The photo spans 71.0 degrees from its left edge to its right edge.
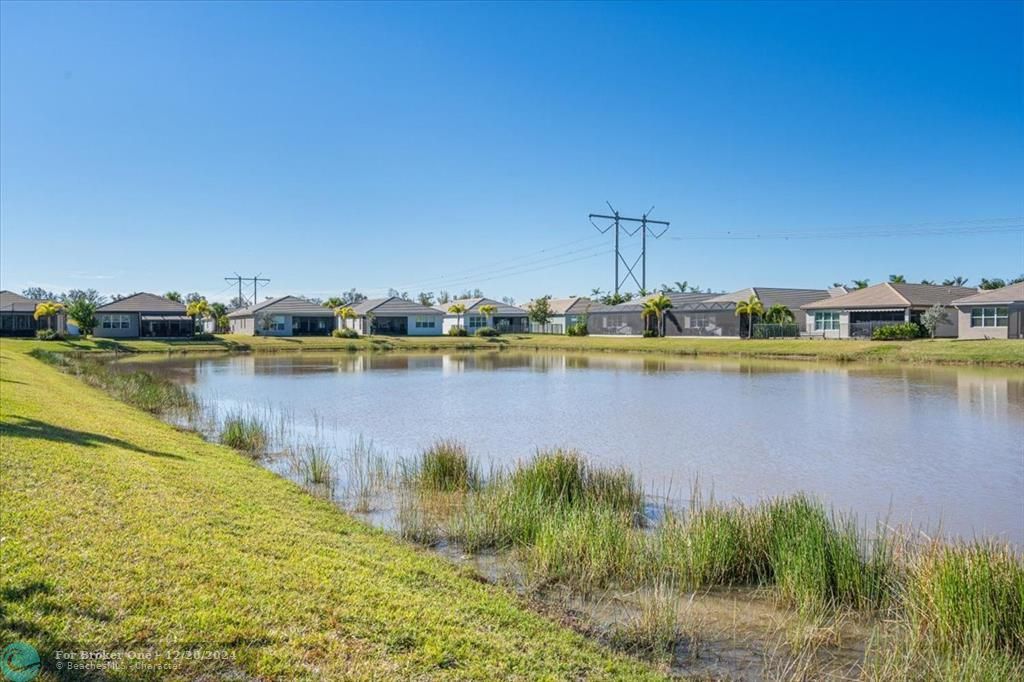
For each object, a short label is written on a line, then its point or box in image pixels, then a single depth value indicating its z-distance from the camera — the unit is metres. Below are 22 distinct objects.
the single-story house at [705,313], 65.69
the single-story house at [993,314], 45.28
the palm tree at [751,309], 60.12
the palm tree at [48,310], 58.09
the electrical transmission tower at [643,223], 82.81
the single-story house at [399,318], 79.25
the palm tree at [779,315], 61.43
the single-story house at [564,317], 86.88
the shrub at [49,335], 54.09
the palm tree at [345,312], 78.56
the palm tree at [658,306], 68.38
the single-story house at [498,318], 83.88
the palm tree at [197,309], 68.44
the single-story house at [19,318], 60.34
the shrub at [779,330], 59.09
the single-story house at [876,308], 52.50
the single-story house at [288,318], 75.00
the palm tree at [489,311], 81.18
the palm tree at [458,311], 85.69
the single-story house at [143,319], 64.06
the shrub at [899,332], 49.03
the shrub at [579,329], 77.12
